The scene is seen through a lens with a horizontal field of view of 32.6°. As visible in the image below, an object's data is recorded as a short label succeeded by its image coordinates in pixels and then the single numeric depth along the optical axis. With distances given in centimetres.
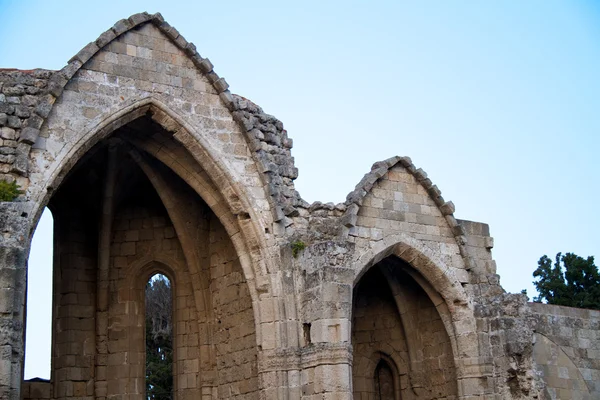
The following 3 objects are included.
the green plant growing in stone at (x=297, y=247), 1378
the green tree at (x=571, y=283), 2475
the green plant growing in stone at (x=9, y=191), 1219
